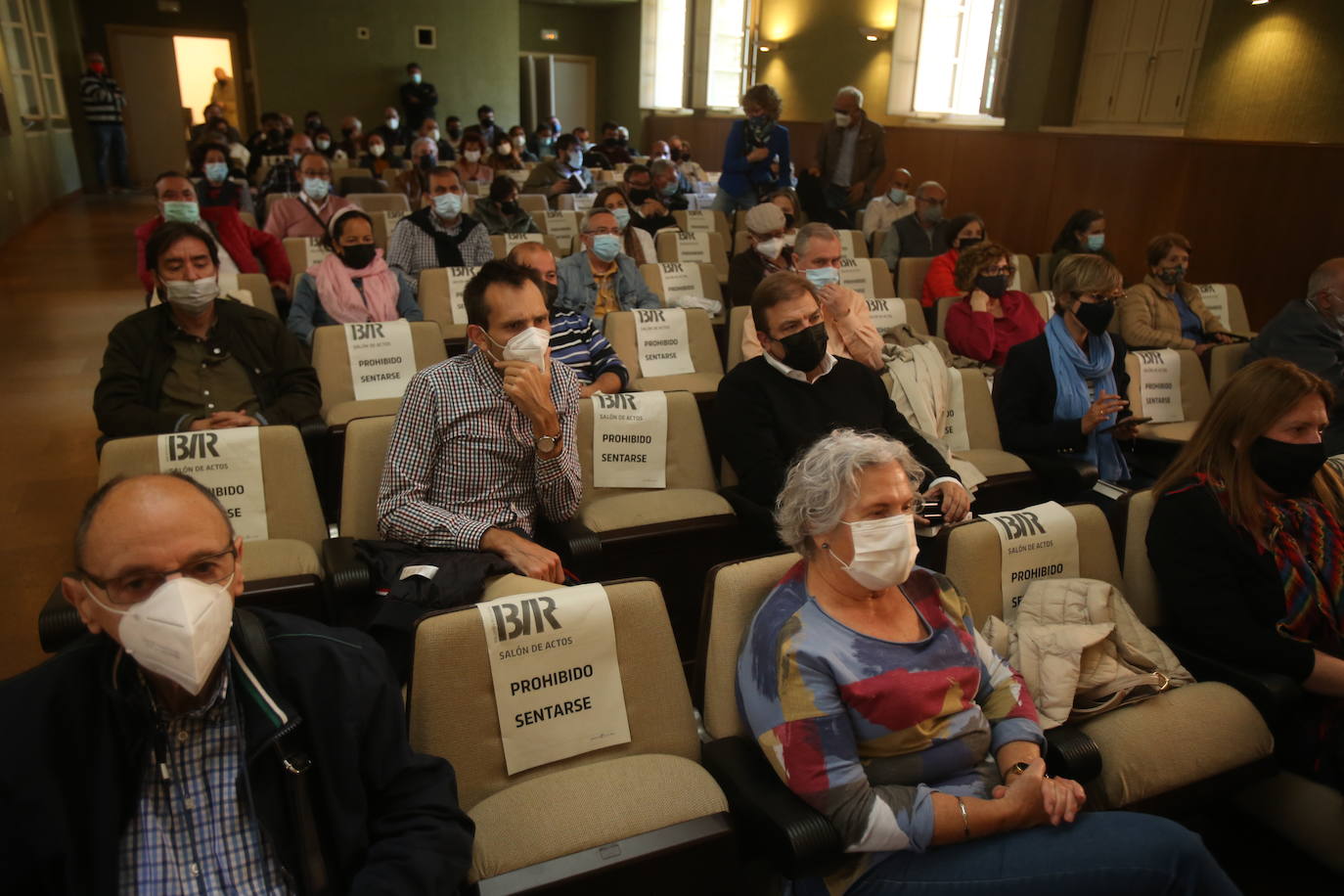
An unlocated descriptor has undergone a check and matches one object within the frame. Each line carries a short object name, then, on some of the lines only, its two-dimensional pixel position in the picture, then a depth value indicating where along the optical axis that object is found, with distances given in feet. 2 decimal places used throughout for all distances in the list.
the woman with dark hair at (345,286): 12.83
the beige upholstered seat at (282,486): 6.66
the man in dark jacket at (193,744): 3.52
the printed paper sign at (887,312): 13.46
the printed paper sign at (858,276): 15.64
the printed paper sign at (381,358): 10.34
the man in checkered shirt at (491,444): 6.72
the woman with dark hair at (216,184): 21.22
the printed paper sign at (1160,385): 11.39
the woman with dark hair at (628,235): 17.66
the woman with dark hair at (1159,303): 14.55
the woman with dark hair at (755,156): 21.57
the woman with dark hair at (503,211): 18.10
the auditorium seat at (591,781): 4.27
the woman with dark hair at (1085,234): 17.24
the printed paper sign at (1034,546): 6.40
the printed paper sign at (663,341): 12.02
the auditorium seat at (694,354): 11.70
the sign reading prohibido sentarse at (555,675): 4.89
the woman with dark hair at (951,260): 15.83
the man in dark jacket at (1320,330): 11.38
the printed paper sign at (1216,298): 16.03
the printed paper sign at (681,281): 15.53
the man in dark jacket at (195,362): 8.50
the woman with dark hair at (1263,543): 6.11
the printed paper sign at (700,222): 21.80
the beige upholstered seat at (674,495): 7.86
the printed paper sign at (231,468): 6.89
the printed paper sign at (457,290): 13.75
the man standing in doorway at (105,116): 42.42
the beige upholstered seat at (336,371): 10.10
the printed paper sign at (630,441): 8.48
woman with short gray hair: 4.59
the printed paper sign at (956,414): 10.10
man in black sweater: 8.13
